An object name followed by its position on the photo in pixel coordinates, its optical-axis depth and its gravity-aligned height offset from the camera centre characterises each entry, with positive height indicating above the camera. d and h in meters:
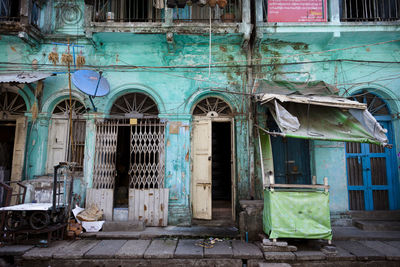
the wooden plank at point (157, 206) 6.39 -1.07
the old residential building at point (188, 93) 6.65 +2.07
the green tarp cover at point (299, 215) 4.99 -1.01
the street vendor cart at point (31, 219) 5.09 -1.17
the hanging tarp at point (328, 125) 5.32 +0.94
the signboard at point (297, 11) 6.91 +4.43
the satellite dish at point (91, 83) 6.08 +2.12
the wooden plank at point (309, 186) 5.10 -0.41
